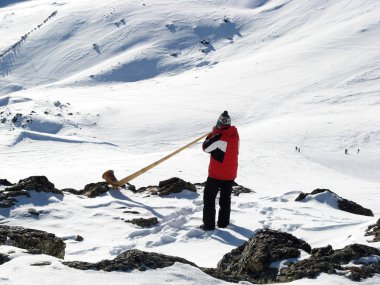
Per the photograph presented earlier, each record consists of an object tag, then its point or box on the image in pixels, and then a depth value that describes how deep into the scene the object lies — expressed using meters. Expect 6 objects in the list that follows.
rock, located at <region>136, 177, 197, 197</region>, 10.83
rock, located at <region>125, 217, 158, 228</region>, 8.69
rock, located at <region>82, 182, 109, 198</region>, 10.59
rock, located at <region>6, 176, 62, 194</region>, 9.67
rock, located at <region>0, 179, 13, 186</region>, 10.66
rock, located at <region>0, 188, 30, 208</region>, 8.98
